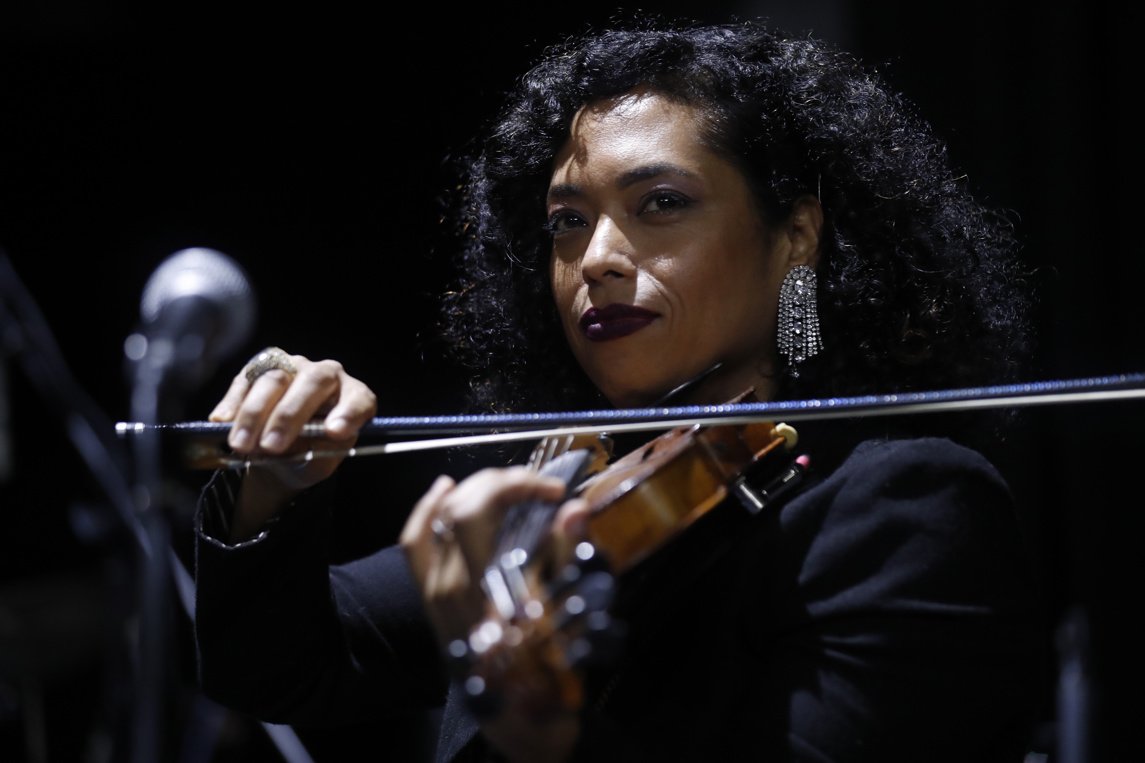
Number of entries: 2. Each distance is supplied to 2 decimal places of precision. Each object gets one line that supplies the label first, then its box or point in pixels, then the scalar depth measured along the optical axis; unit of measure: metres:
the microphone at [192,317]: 3.78
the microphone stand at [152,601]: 3.69
